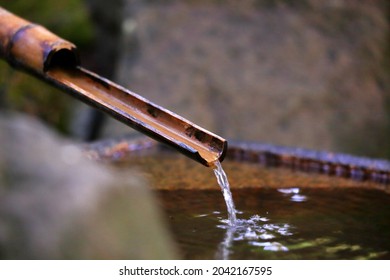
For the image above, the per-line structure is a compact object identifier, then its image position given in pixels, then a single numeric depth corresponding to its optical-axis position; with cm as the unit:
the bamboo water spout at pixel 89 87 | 320
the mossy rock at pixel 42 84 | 485
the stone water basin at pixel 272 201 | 312
